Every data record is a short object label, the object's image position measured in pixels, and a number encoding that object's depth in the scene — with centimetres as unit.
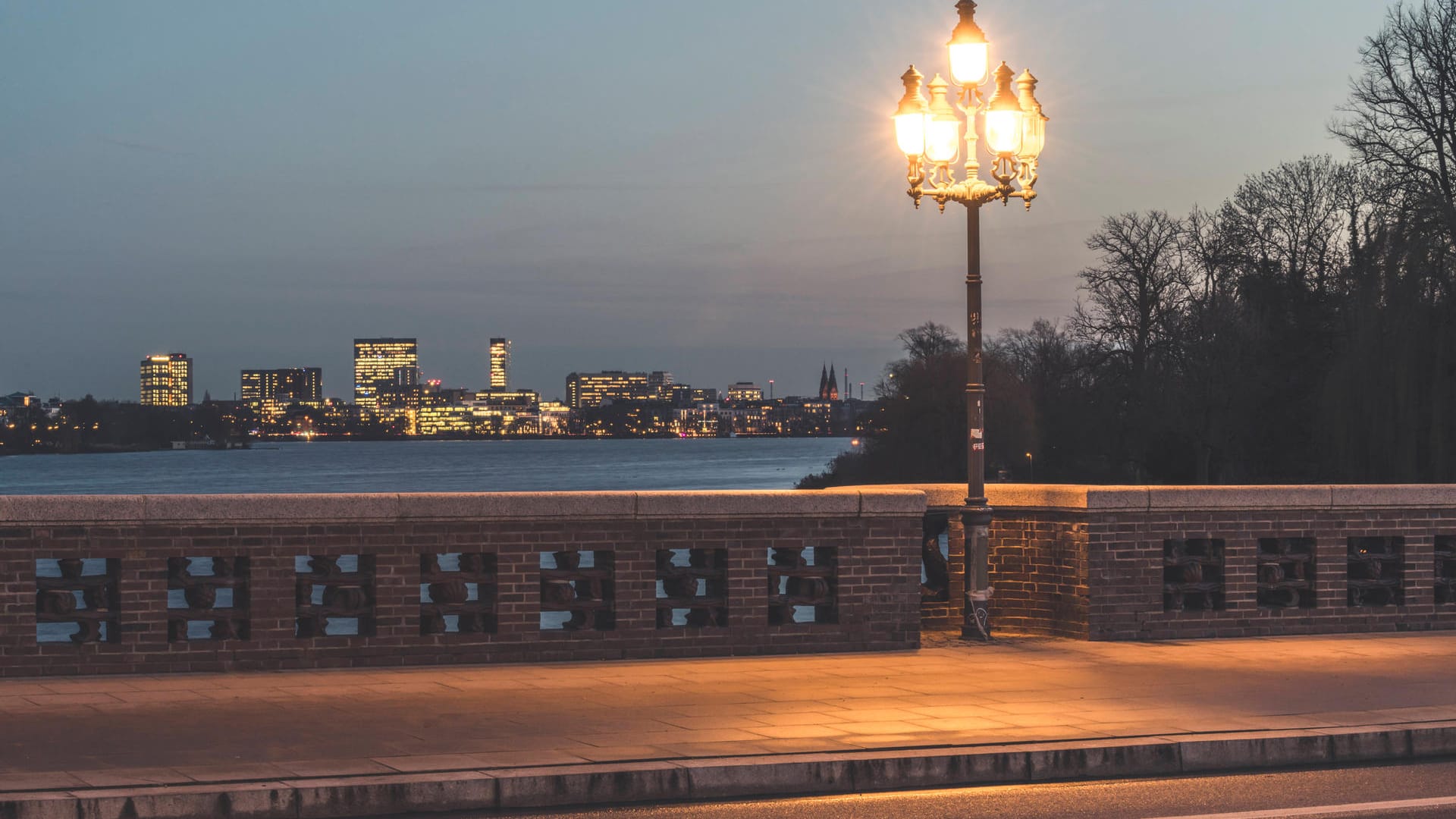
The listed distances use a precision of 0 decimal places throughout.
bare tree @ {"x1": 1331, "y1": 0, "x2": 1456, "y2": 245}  4244
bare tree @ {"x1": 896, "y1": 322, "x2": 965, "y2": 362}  10088
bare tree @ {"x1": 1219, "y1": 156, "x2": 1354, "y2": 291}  5894
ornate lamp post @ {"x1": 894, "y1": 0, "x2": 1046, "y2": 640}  1425
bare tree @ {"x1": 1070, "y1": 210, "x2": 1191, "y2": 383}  7050
